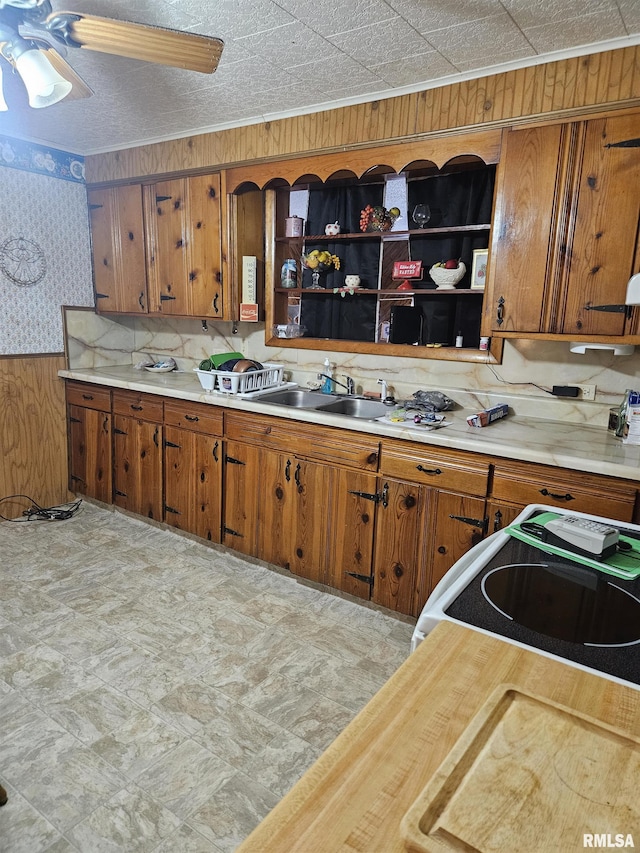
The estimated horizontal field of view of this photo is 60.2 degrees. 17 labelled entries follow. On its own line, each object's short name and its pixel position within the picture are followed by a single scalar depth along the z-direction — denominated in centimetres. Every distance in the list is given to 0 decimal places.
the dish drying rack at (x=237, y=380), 330
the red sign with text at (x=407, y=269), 306
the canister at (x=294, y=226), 347
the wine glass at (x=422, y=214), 300
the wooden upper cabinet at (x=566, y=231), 223
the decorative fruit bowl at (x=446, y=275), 291
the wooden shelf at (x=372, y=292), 291
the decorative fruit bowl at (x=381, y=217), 313
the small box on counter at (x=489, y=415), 260
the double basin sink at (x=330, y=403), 324
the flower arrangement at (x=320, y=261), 338
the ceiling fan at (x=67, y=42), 164
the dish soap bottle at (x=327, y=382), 341
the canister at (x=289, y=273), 352
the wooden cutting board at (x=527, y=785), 65
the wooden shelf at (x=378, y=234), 285
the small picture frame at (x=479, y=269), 286
